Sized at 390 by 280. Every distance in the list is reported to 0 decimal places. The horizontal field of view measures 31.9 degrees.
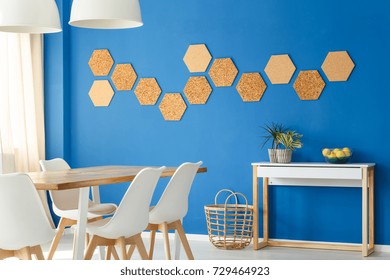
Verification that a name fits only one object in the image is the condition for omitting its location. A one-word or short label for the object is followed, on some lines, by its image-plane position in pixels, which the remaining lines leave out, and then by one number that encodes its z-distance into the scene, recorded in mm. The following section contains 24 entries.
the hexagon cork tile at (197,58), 5738
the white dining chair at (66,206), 4363
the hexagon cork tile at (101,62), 6141
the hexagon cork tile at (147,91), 5938
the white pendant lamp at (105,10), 3671
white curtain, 5715
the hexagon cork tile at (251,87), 5551
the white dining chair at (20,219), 2979
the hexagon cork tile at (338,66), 5246
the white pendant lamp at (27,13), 3581
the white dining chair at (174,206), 3859
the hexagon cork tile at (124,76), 6039
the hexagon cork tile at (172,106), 5844
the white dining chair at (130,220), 3369
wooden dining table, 3172
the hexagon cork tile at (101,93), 6145
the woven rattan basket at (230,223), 5367
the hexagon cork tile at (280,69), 5438
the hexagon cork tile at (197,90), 5746
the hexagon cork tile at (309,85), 5346
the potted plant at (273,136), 5266
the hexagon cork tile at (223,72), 5648
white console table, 4918
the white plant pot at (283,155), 5199
